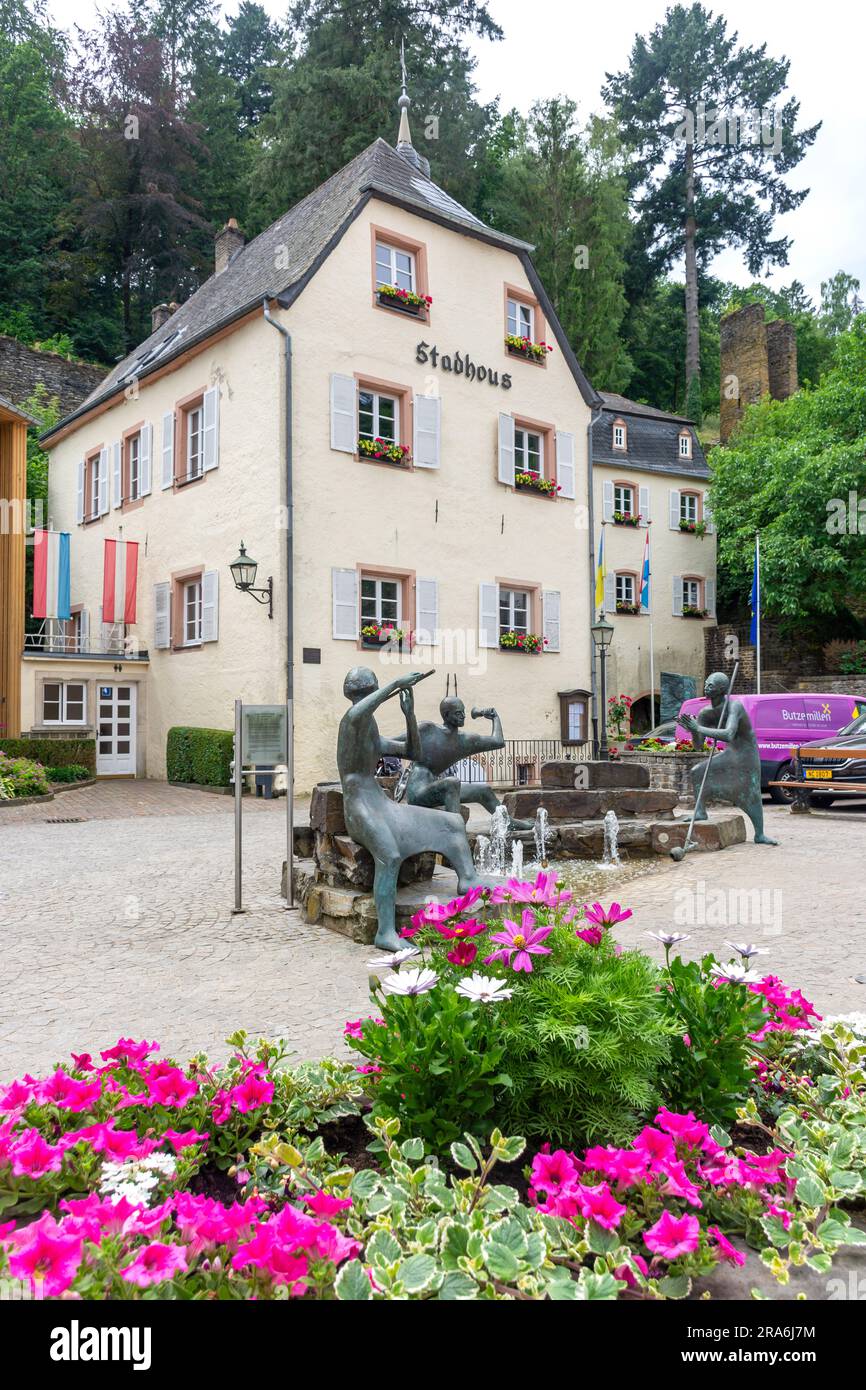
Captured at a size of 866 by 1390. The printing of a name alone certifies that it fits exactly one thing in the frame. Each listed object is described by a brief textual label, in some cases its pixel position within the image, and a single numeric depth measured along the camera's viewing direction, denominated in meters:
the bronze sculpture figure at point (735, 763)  9.29
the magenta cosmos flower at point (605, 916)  2.61
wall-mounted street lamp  15.18
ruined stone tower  34.91
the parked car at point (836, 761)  12.77
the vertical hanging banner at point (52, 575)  19.75
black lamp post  18.80
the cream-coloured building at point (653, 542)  26.47
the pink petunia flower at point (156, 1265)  1.66
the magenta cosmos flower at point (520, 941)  2.42
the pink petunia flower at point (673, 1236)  1.83
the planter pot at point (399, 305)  17.53
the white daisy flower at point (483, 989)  2.24
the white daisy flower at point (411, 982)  2.38
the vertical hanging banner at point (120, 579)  19.50
